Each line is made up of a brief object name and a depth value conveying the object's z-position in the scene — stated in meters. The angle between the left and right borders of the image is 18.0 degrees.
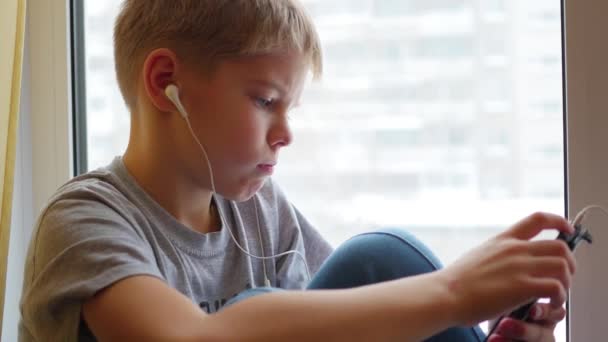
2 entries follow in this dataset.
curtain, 1.72
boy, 1.51
